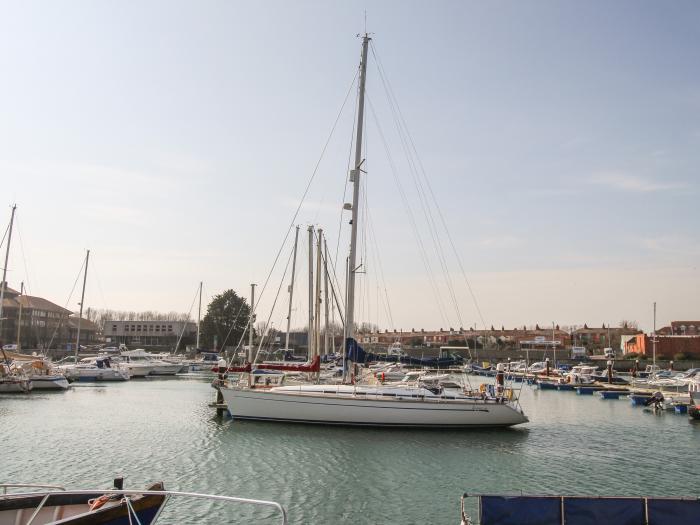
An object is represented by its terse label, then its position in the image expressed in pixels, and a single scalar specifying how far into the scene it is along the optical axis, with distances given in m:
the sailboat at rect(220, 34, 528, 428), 29.52
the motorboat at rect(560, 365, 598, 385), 65.62
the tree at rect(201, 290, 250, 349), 110.44
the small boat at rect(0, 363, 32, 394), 46.03
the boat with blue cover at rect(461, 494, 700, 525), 10.05
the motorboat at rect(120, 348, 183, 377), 74.25
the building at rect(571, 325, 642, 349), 149.25
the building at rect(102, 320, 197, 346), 139.12
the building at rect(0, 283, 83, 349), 132.75
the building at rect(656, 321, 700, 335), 140.88
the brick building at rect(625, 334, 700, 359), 107.88
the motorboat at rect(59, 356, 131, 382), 63.53
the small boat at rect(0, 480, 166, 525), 9.81
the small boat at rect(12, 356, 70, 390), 49.44
